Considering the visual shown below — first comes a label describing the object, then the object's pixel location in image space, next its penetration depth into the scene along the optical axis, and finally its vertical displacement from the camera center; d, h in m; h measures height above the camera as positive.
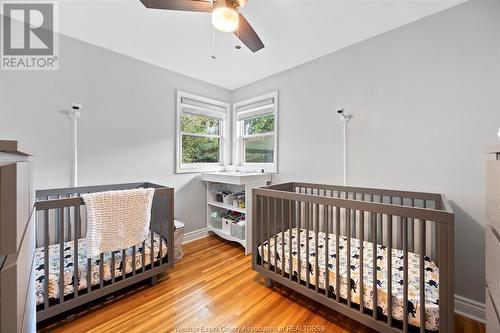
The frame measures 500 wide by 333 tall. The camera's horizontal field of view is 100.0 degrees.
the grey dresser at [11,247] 0.48 -0.20
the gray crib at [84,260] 1.41 -0.74
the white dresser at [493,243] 0.79 -0.31
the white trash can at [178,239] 2.34 -0.82
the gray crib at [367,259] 1.13 -0.71
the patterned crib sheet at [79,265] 1.43 -0.76
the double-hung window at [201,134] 2.89 +0.49
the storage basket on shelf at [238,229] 2.61 -0.80
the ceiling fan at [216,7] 1.19 +0.95
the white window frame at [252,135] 2.84 +0.56
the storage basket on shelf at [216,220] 3.02 -0.77
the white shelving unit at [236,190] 2.55 -0.34
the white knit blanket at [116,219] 1.51 -0.40
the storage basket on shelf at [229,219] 2.83 -0.71
